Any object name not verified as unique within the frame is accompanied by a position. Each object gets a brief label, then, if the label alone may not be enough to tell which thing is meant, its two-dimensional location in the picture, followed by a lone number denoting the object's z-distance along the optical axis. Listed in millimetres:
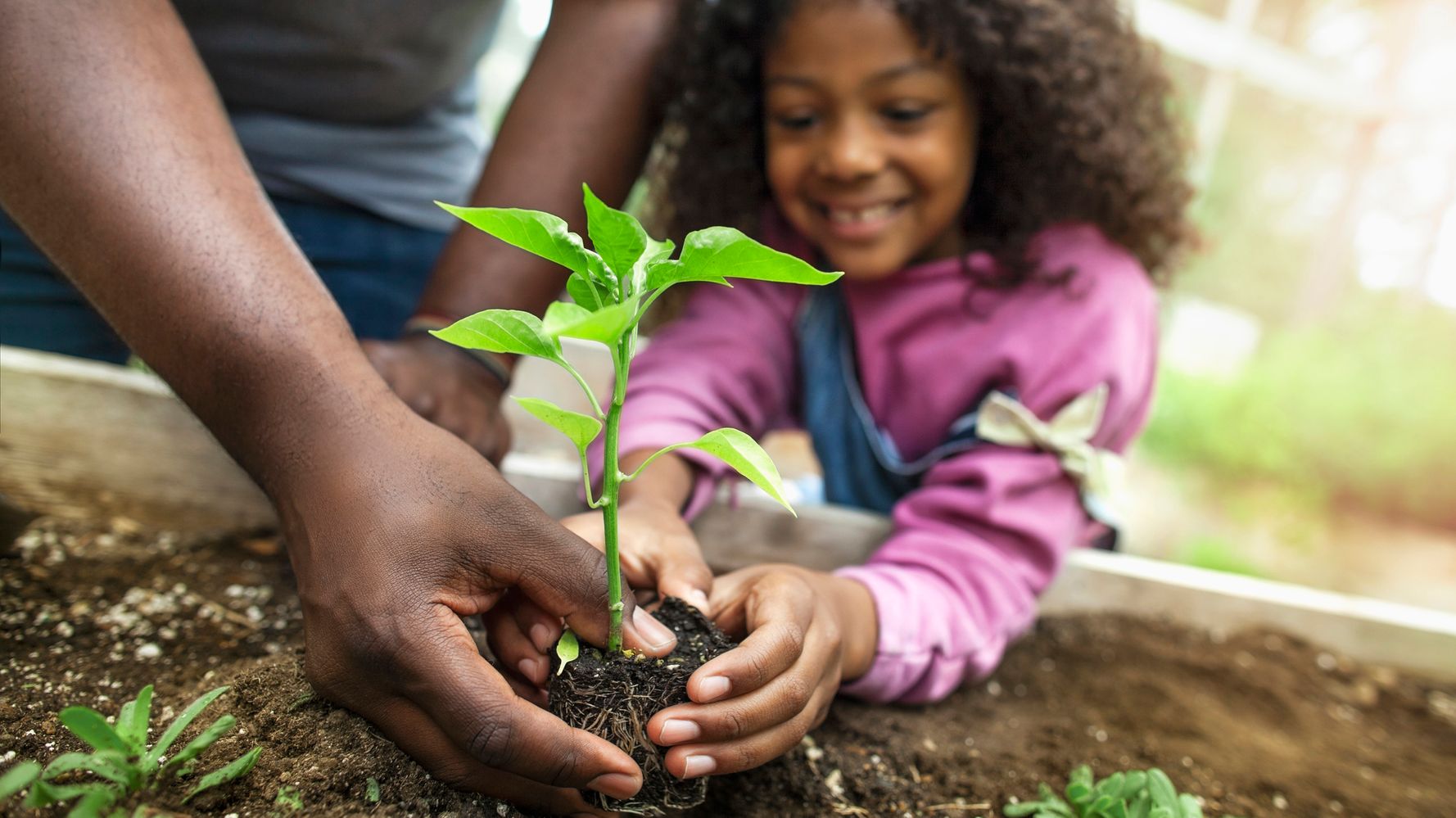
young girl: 592
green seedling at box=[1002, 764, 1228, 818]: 436
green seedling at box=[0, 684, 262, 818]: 350
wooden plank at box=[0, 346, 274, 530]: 576
